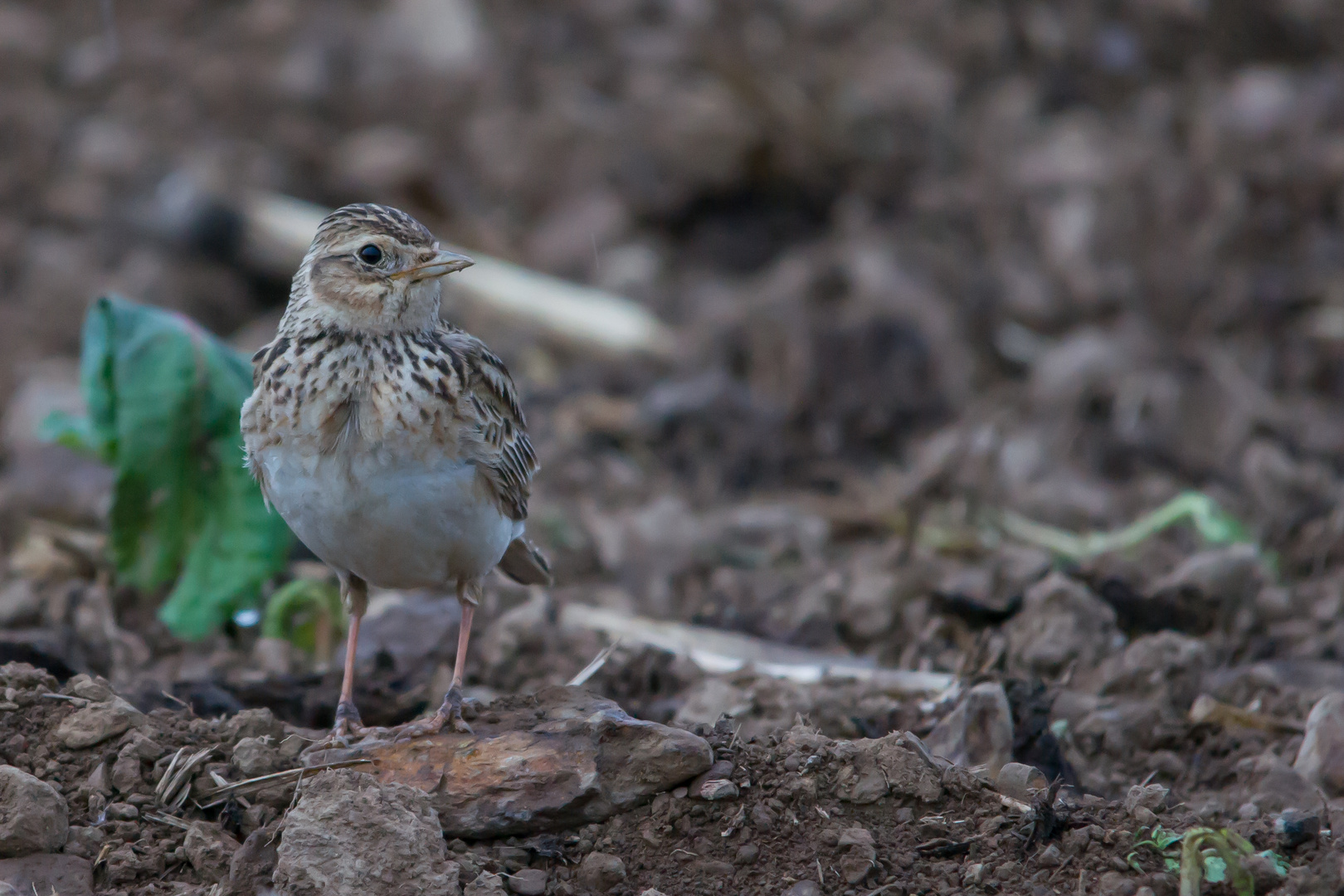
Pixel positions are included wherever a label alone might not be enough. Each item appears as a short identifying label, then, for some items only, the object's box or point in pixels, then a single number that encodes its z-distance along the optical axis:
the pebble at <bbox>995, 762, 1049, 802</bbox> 7.99
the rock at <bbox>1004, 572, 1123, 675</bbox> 11.13
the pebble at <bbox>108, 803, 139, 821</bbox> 7.91
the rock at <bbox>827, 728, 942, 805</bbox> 7.82
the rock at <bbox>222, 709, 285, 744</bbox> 8.55
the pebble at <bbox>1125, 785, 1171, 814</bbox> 7.69
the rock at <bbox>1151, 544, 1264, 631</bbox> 11.99
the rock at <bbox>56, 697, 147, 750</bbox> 8.27
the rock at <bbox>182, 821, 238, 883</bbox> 7.61
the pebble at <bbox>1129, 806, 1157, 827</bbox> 7.42
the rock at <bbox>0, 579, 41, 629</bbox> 11.75
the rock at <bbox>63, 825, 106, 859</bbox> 7.69
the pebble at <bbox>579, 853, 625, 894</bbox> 7.48
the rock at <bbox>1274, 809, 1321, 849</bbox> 7.39
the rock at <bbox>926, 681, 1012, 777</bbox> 9.14
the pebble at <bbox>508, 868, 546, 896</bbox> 7.39
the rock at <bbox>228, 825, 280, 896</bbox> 7.32
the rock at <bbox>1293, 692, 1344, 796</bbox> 9.18
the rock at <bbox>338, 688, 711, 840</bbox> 7.79
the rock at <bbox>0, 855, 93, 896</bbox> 7.46
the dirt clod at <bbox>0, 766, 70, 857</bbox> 7.57
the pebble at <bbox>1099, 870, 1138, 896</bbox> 7.09
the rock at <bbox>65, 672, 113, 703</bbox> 8.55
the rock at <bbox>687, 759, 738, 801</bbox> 7.84
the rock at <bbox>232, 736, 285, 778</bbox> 8.18
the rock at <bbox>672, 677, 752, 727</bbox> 10.16
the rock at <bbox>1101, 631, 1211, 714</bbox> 10.53
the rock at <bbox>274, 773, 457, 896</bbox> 7.22
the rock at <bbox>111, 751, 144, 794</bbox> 8.04
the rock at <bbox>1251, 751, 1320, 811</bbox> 8.87
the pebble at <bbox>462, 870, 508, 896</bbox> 7.28
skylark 8.79
